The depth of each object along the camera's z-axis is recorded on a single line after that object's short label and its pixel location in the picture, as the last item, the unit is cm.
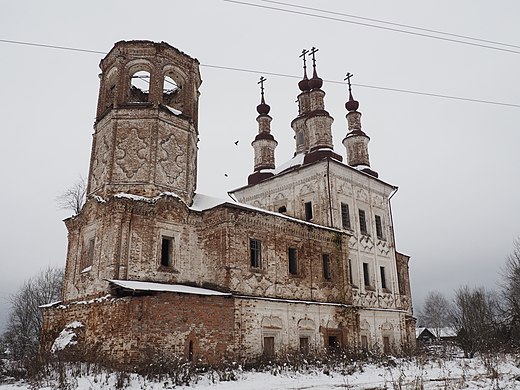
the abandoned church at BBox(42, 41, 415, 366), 1409
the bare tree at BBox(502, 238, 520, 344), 2044
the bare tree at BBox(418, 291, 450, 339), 8206
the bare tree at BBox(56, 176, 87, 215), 2760
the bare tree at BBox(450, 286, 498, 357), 2120
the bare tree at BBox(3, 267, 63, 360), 3231
